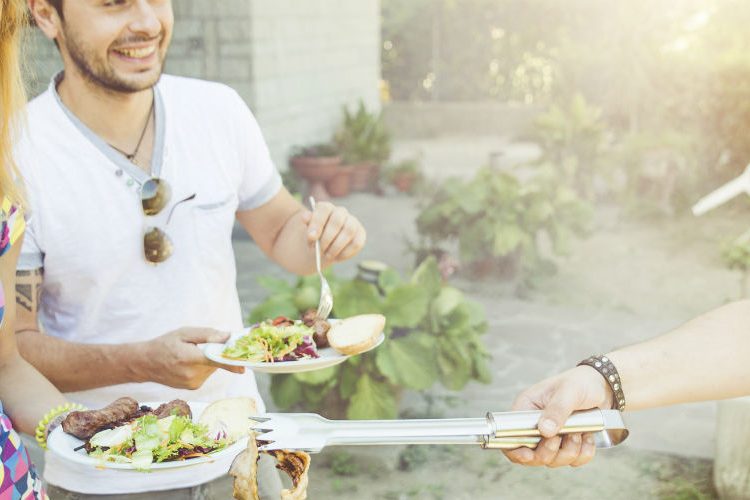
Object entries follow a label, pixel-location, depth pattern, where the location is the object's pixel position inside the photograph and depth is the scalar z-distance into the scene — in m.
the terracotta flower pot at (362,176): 9.54
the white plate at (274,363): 1.69
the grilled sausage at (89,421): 1.54
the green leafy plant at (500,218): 6.32
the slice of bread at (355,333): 1.82
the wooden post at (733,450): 3.47
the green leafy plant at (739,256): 4.24
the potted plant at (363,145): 9.59
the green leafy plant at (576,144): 8.56
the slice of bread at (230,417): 1.56
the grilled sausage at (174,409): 1.62
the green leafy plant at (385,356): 3.93
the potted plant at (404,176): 9.65
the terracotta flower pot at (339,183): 9.19
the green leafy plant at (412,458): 4.02
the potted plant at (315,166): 8.95
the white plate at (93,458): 1.44
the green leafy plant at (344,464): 3.98
